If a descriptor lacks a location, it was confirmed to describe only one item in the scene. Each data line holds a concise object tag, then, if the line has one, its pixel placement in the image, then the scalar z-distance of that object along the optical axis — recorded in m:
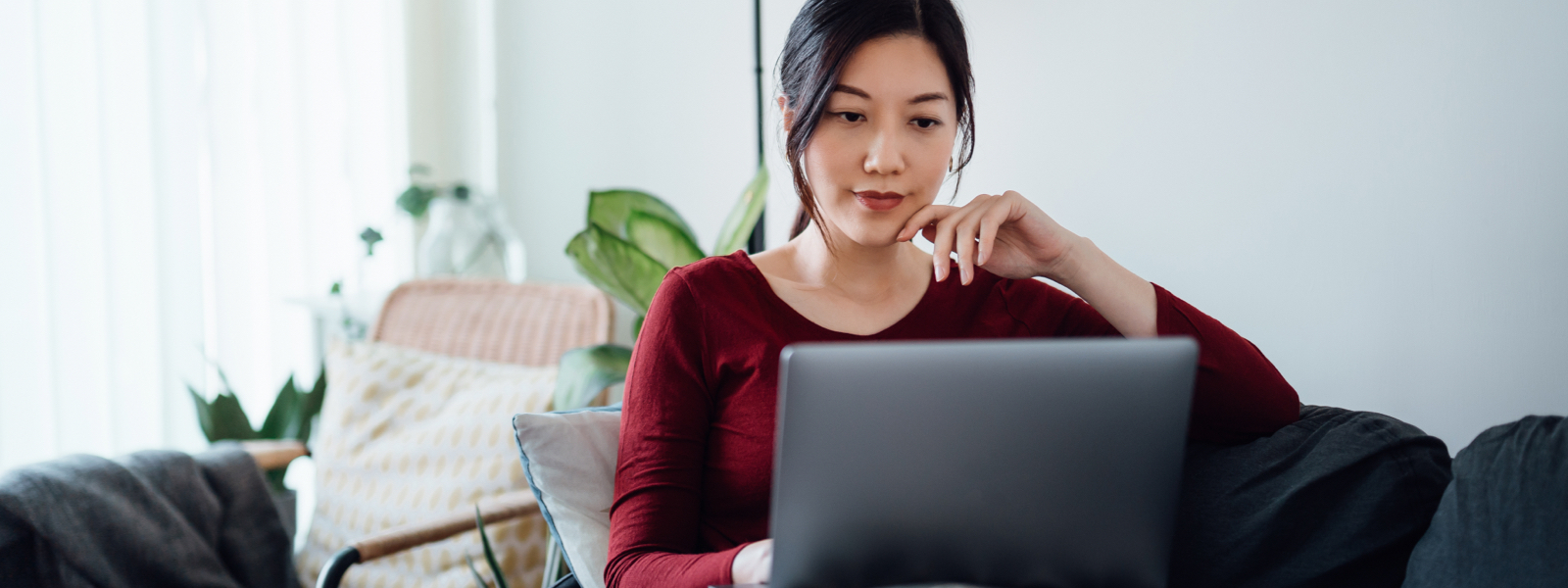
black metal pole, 1.68
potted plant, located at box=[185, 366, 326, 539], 1.84
